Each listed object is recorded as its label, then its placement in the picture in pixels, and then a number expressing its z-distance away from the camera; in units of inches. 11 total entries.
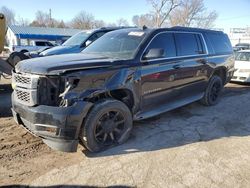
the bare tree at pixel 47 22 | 2013.2
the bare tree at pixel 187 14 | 1552.3
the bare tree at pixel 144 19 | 1462.4
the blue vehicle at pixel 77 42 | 261.6
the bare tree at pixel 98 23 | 2017.0
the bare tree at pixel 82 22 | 2039.2
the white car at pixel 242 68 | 292.4
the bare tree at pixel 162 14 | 1395.0
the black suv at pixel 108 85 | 104.6
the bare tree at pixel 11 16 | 2564.2
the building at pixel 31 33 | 986.5
